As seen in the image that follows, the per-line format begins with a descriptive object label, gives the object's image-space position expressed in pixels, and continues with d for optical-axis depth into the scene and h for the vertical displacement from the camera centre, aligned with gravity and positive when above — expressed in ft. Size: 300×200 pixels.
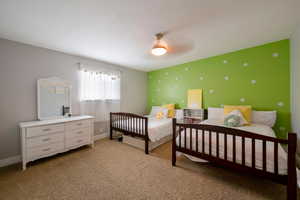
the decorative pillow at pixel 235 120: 7.90 -1.46
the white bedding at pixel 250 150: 4.56 -2.27
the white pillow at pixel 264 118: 8.29 -1.38
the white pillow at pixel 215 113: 10.15 -1.26
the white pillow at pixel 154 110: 14.16 -1.35
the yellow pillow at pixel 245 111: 8.69 -0.94
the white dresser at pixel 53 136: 6.67 -2.33
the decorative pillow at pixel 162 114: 12.57 -1.60
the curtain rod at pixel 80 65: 10.14 +2.89
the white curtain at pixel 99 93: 10.56 +0.60
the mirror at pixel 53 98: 8.39 +0.13
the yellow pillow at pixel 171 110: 12.95 -1.22
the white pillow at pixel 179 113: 12.28 -1.54
